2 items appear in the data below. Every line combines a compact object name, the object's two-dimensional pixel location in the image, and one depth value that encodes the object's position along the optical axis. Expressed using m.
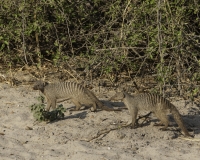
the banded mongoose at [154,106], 10.95
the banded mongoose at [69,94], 12.09
